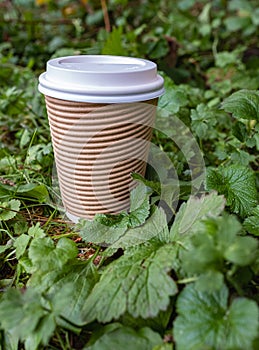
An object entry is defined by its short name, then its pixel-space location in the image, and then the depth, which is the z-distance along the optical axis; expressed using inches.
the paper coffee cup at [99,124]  13.3
